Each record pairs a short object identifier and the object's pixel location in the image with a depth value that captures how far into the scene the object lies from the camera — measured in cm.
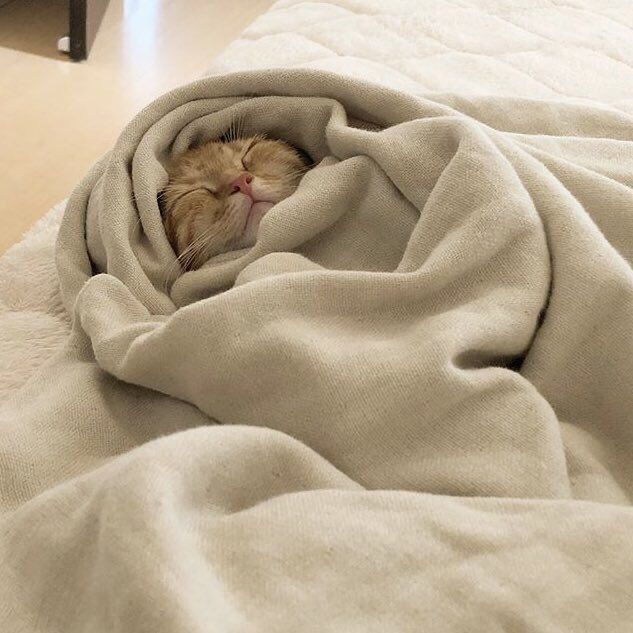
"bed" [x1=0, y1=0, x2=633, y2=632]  49
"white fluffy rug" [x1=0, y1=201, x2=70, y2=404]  92
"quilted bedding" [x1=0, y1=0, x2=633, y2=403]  133
